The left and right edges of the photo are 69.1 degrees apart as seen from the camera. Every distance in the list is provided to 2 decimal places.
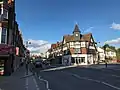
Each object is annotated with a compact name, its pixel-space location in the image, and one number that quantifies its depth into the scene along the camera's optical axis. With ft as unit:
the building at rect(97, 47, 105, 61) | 159.03
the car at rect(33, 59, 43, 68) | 78.54
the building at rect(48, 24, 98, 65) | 112.26
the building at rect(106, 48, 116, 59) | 185.26
